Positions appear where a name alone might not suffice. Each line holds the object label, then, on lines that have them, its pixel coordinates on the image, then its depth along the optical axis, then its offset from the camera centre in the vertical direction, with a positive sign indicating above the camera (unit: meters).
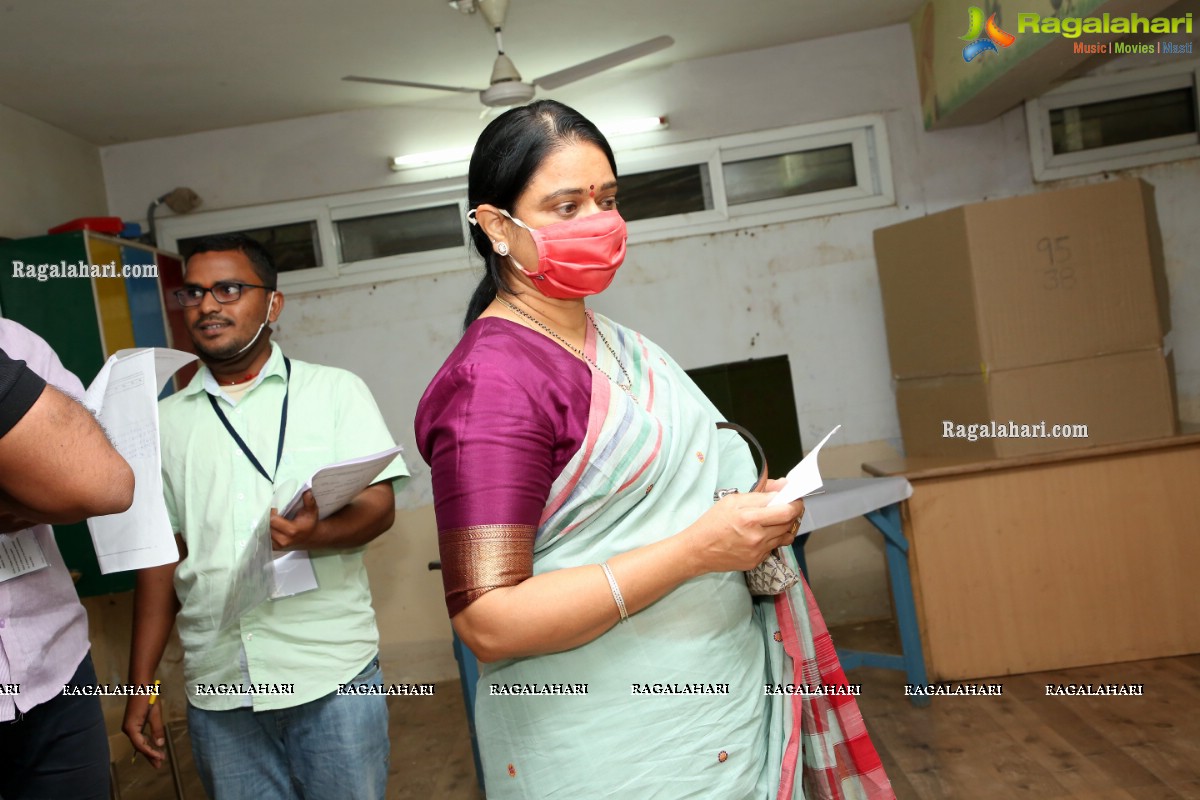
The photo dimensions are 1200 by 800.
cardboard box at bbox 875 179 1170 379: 3.39 +0.05
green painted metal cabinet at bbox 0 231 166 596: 3.51 +0.45
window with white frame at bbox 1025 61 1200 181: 4.38 +0.73
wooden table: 3.41 -0.96
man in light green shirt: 1.71 -0.31
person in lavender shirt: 1.04 -0.21
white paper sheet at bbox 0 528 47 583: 1.33 -0.16
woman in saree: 0.98 -0.21
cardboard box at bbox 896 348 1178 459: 3.39 -0.40
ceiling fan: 3.31 +1.05
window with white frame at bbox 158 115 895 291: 4.50 +0.74
